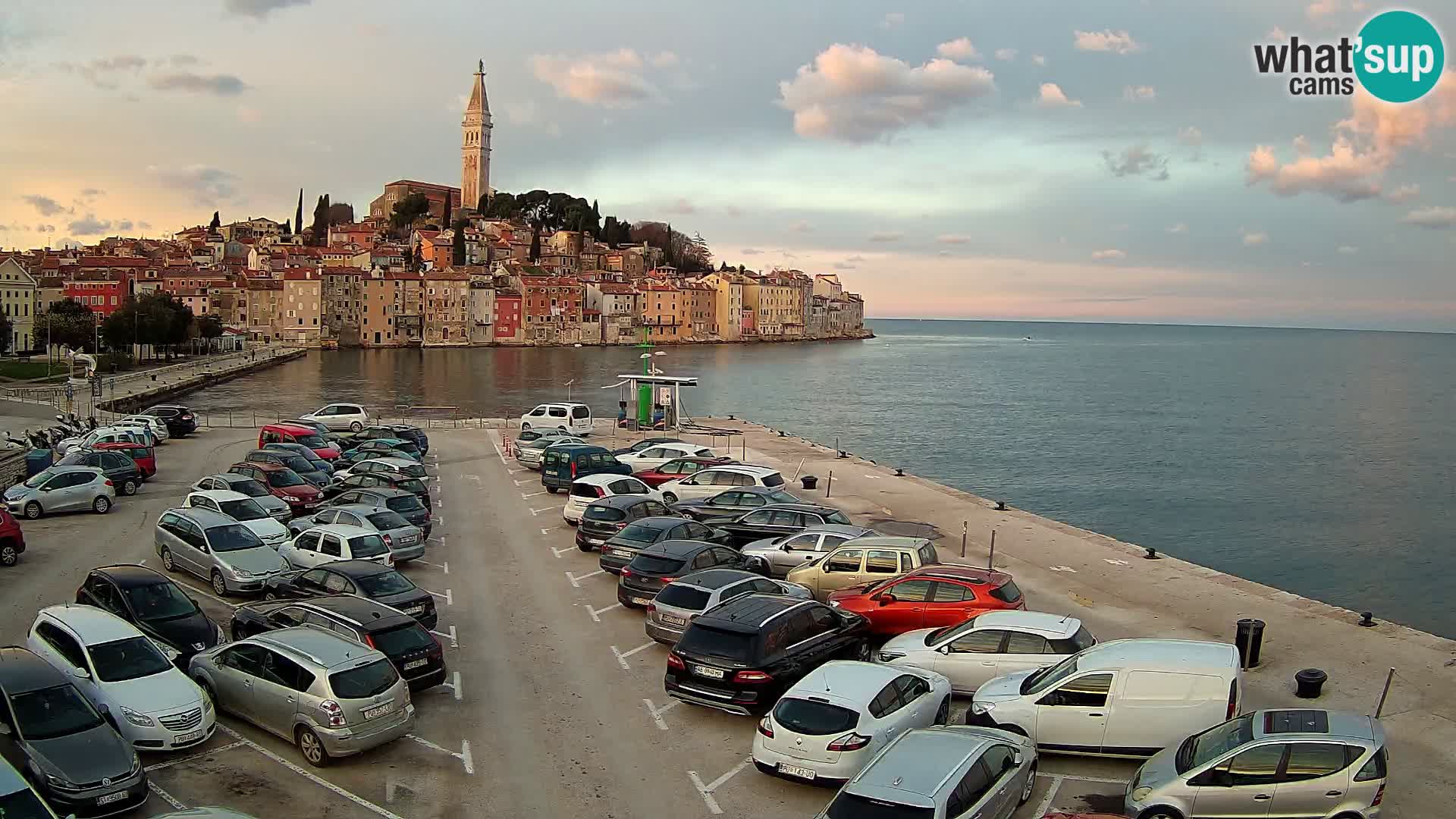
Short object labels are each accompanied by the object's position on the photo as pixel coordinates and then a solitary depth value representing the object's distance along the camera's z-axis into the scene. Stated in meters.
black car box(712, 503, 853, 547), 18.75
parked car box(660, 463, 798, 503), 23.13
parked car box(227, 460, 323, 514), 21.91
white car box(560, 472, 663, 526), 20.89
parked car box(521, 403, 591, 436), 36.94
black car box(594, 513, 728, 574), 16.45
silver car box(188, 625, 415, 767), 9.48
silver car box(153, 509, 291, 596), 15.28
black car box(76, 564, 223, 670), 11.77
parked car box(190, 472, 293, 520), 19.83
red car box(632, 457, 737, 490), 25.64
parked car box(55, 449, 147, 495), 23.69
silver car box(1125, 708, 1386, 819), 7.66
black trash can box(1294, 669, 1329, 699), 11.60
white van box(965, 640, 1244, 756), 9.46
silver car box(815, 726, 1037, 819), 7.25
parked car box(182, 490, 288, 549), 17.61
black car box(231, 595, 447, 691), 11.15
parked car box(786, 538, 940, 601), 15.12
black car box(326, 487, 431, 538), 19.05
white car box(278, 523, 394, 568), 16.22
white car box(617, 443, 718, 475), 27.44
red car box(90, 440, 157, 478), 25.66
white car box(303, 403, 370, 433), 38.25
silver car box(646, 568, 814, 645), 12.83
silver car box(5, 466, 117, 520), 20.33
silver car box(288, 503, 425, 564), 17.17
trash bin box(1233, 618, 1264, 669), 12.79
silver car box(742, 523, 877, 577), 16.73
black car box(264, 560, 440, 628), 13.22
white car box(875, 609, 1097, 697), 11.02
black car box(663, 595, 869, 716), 10.47
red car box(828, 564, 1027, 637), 13.01
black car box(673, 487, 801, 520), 20.73
